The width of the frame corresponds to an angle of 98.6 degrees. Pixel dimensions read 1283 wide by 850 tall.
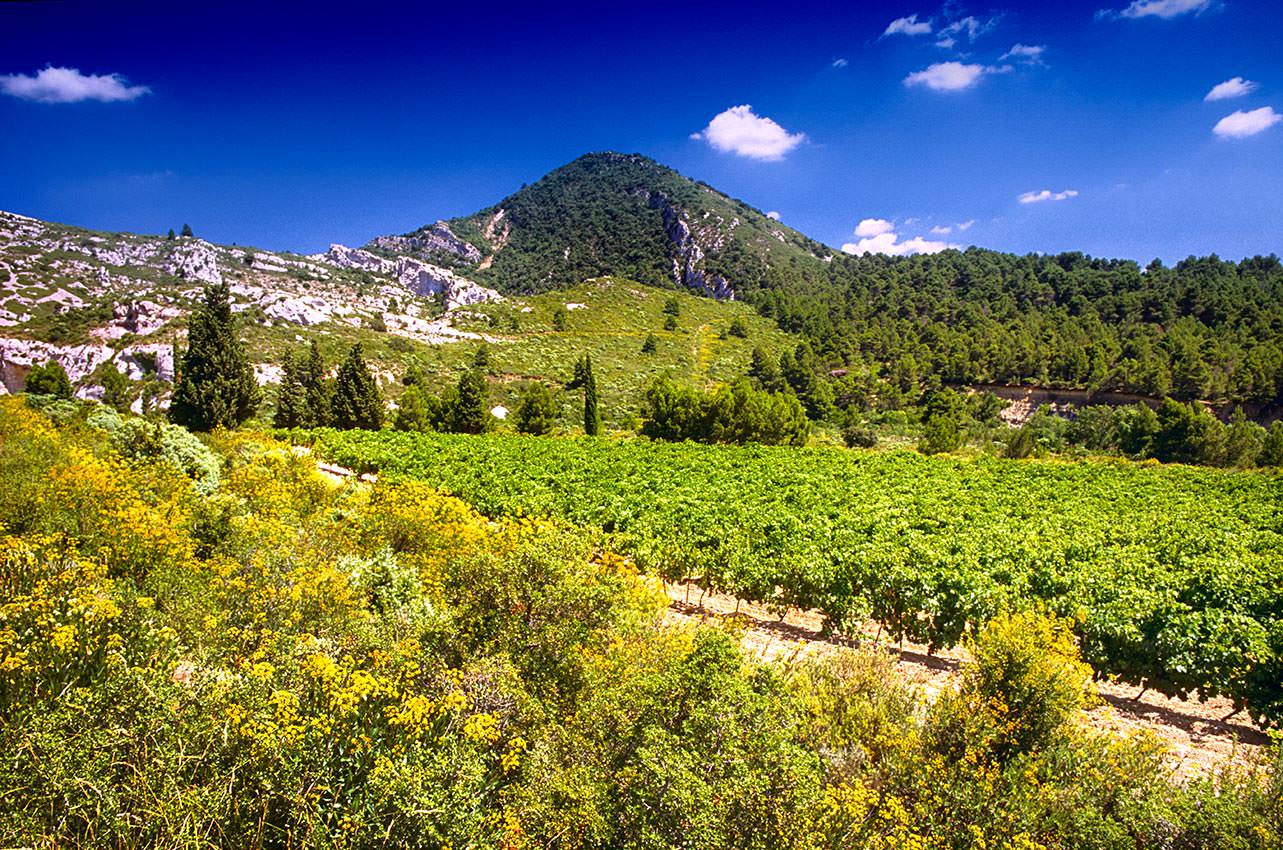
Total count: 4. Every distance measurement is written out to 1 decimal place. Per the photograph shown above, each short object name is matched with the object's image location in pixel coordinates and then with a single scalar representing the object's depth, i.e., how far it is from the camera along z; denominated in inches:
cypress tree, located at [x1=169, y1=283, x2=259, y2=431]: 1336.1
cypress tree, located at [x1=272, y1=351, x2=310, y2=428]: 1704.0
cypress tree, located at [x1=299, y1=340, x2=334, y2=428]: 1731.1
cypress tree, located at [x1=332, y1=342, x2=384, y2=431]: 1752.0
